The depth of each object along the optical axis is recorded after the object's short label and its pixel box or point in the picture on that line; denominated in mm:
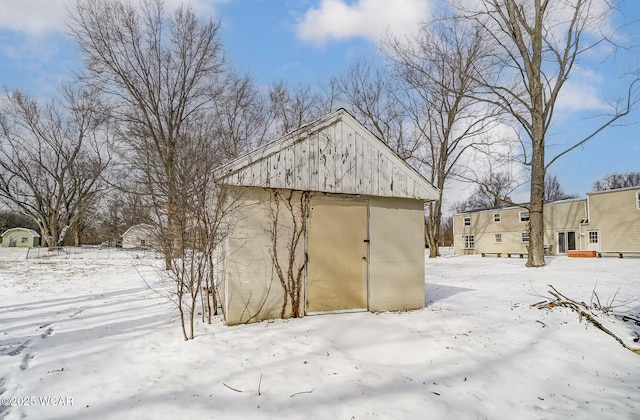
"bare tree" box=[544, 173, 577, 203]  54438
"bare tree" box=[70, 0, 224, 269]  16984
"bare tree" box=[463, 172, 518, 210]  46359
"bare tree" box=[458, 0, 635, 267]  13836
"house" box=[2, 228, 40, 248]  42719
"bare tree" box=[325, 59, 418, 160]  25562
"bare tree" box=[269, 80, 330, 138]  25750
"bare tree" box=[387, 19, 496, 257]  22495
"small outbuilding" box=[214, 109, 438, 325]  5926
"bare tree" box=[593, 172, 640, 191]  51125
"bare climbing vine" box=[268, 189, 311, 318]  6195
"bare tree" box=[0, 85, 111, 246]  33844
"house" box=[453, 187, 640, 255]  21547
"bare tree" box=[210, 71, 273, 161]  23656
